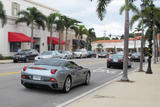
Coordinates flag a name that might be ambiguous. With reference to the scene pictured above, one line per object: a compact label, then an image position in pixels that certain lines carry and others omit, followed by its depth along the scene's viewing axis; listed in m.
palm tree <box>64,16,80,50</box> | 46.67
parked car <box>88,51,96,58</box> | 49.18
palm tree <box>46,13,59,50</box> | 39.78
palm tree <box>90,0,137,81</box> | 12.73
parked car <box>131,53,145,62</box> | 36.33
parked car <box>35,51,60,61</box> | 26.54
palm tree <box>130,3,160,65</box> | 21.87
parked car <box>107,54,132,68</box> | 20.83
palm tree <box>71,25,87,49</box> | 54.05
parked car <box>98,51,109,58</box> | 48.12
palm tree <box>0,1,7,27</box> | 27.52
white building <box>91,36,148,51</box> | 84.88
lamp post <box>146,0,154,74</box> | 16.92
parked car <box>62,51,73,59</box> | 35.00
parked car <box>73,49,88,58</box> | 43.25
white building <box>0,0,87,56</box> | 33.41
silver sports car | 8.17
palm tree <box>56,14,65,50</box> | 42.34
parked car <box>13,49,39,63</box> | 26.48
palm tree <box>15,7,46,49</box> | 34.41
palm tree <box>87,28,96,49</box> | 66.25
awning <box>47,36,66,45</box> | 45.17
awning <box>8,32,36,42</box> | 33.62
